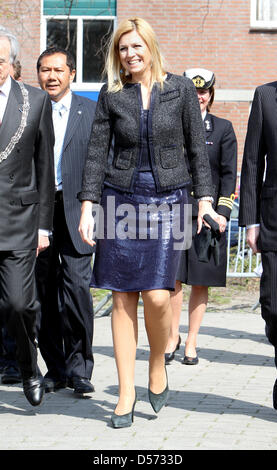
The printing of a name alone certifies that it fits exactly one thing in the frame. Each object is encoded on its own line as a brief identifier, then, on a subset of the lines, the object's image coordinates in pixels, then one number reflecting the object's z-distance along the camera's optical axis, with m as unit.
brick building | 20.95
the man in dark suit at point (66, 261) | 6.09
